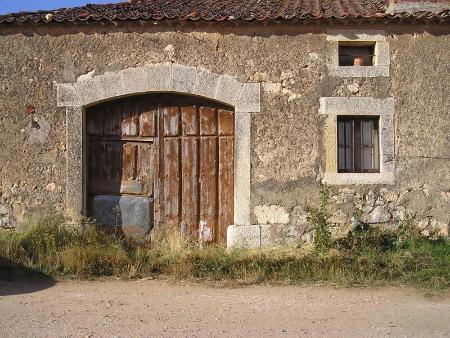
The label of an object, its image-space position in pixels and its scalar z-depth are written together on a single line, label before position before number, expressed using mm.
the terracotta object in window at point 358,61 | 7504
